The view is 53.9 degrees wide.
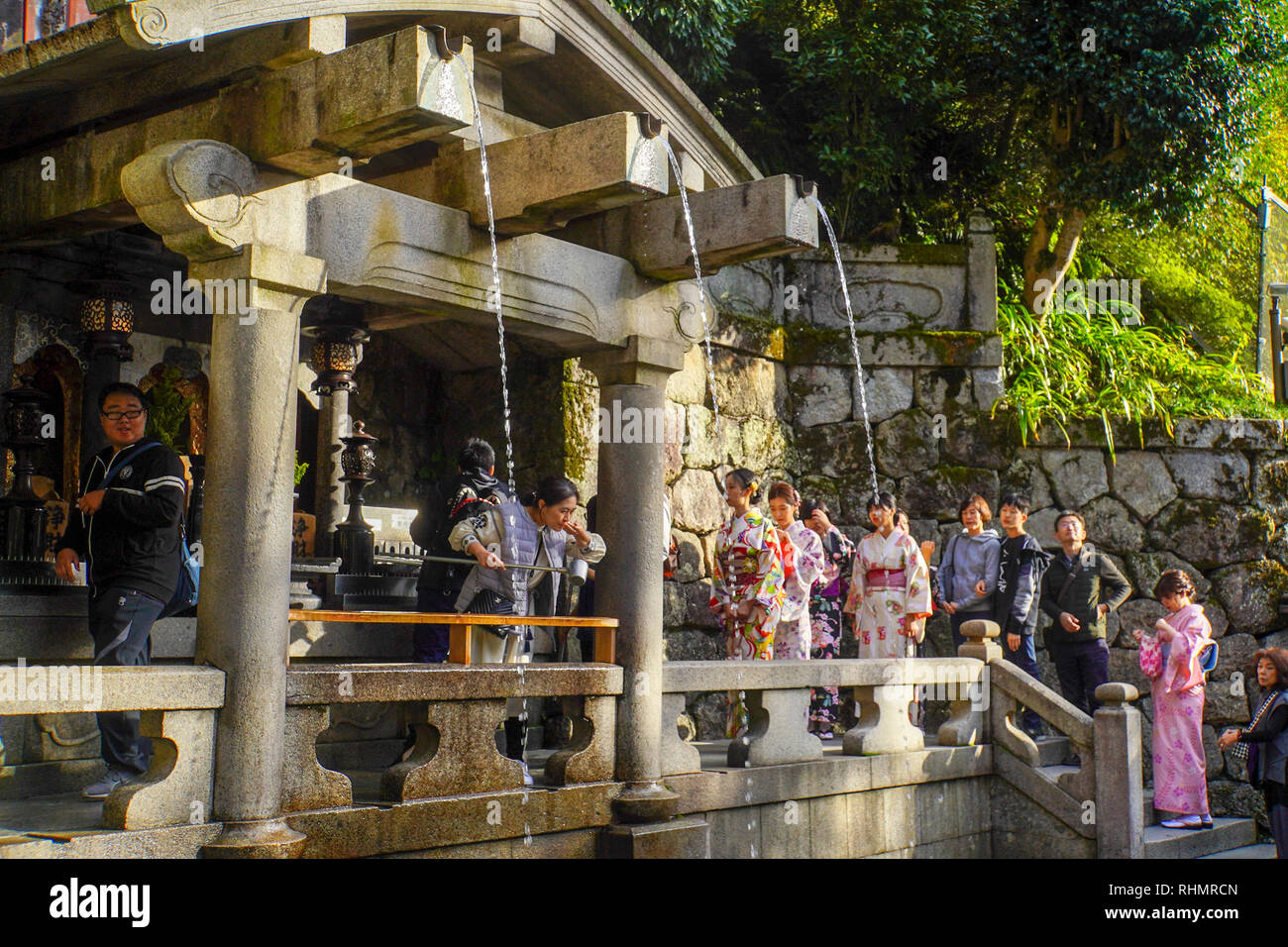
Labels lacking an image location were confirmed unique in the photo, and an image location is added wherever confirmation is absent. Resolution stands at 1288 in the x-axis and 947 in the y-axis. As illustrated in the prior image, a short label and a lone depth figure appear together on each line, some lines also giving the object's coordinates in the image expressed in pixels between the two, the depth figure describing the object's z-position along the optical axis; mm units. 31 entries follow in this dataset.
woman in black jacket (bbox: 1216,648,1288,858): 7117
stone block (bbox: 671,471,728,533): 10234
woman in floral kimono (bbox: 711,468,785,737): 8469
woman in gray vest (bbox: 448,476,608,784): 6680
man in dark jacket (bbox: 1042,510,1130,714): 9641
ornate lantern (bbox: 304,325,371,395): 8109
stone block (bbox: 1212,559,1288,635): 11922
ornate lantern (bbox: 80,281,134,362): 7277
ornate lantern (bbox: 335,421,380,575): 8039
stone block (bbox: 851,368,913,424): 11719
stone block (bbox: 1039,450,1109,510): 11836
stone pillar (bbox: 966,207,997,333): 12000
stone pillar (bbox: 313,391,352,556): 8594
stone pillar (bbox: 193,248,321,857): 4953
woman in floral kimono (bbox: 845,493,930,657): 9328
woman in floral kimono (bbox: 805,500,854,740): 9562
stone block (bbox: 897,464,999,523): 11594
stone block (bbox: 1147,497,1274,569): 11906
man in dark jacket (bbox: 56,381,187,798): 5445
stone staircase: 8643
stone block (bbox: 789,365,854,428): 11656
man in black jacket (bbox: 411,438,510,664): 6930
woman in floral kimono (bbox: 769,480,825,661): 8617
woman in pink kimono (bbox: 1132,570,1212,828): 8805
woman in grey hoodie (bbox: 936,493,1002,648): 9742
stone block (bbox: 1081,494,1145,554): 11797
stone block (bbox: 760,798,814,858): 7129
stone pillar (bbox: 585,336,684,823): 6512
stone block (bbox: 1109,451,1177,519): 11922
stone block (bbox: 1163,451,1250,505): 12055
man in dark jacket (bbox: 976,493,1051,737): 9641
